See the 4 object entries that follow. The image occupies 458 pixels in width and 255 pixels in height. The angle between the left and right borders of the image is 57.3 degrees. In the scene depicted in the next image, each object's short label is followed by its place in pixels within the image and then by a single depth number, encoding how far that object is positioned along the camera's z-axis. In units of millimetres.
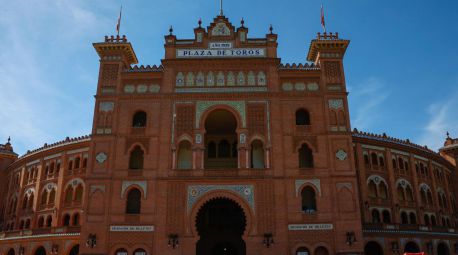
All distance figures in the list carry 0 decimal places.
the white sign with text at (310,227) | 28828
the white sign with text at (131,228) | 29016
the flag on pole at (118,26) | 35106
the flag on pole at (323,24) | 34700
